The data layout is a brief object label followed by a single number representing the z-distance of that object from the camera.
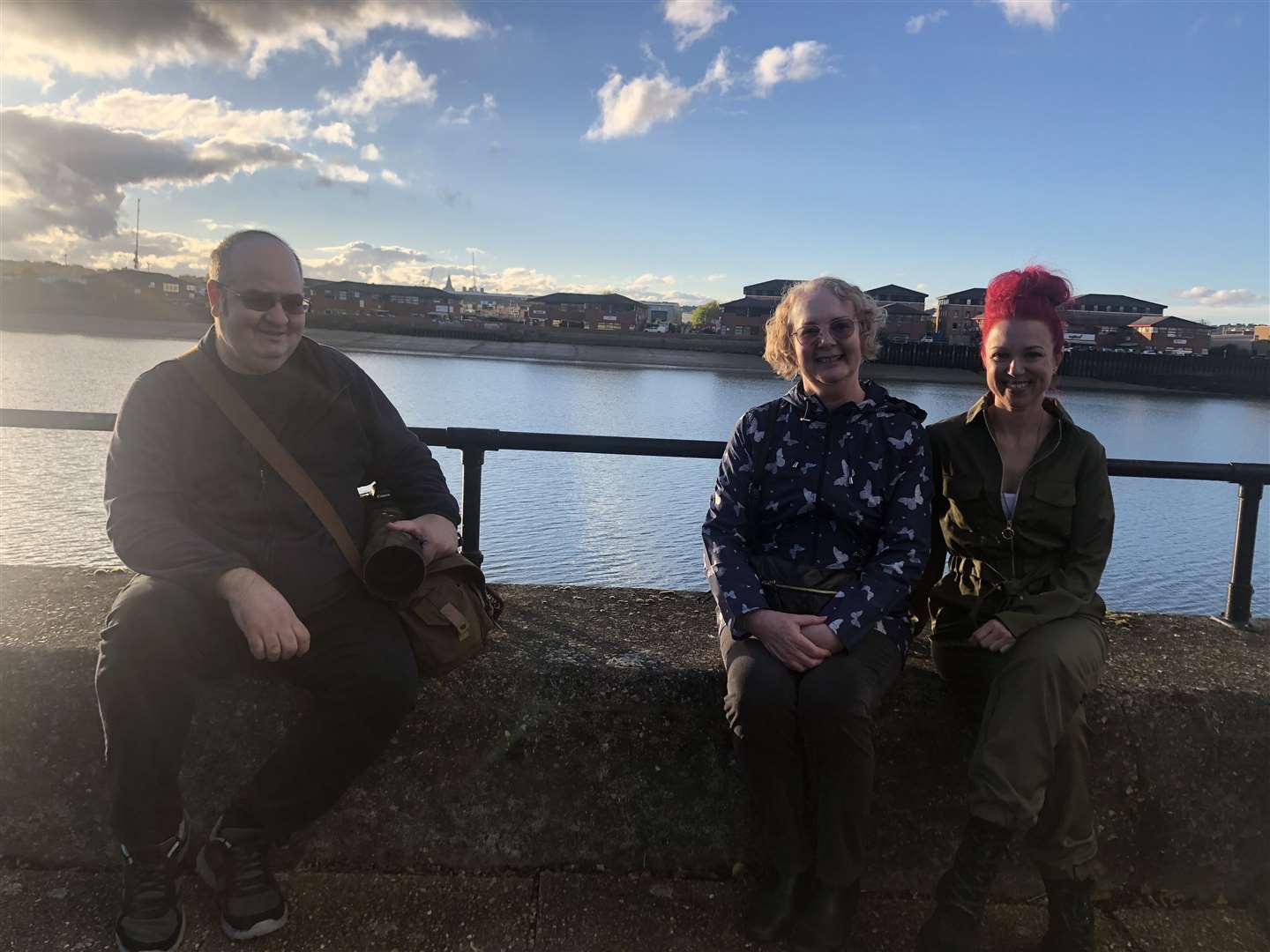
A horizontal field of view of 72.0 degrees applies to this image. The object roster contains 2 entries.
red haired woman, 2.04
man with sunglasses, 1.99
